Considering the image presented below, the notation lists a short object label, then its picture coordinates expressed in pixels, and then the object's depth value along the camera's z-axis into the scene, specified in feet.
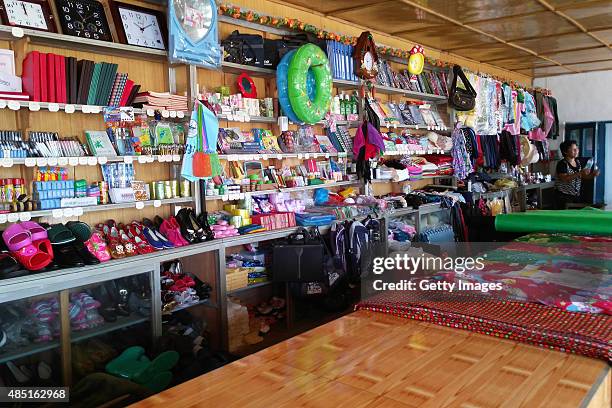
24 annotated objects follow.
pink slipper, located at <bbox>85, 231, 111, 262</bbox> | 11.83
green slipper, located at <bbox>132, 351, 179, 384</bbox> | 10.98
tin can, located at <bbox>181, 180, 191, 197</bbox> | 14.38
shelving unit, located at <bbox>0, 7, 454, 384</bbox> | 10.70
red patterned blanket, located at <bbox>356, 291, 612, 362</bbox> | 6.68
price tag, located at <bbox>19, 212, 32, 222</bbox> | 10.90
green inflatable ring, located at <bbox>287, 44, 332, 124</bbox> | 16.29
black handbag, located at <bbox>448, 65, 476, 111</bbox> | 25.64
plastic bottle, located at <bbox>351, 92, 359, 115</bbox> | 20.36
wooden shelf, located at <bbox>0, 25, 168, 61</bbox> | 10.99
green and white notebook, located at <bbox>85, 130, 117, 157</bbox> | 12.35
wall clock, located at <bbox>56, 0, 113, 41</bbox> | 11.78
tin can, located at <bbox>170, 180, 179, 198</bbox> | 14.17
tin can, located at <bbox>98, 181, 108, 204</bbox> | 12.66
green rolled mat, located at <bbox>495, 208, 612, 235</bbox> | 12.11
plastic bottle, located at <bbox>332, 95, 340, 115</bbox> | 19.43
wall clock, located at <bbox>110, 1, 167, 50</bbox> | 12.90
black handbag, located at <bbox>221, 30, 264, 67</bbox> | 15.47
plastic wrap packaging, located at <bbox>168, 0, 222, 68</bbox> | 13.33
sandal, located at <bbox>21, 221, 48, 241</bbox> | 10.78
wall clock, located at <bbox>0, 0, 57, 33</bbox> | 10.78
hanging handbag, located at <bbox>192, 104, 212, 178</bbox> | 14.01
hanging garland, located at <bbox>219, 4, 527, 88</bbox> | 15.30
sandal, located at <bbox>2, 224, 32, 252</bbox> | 10.50
